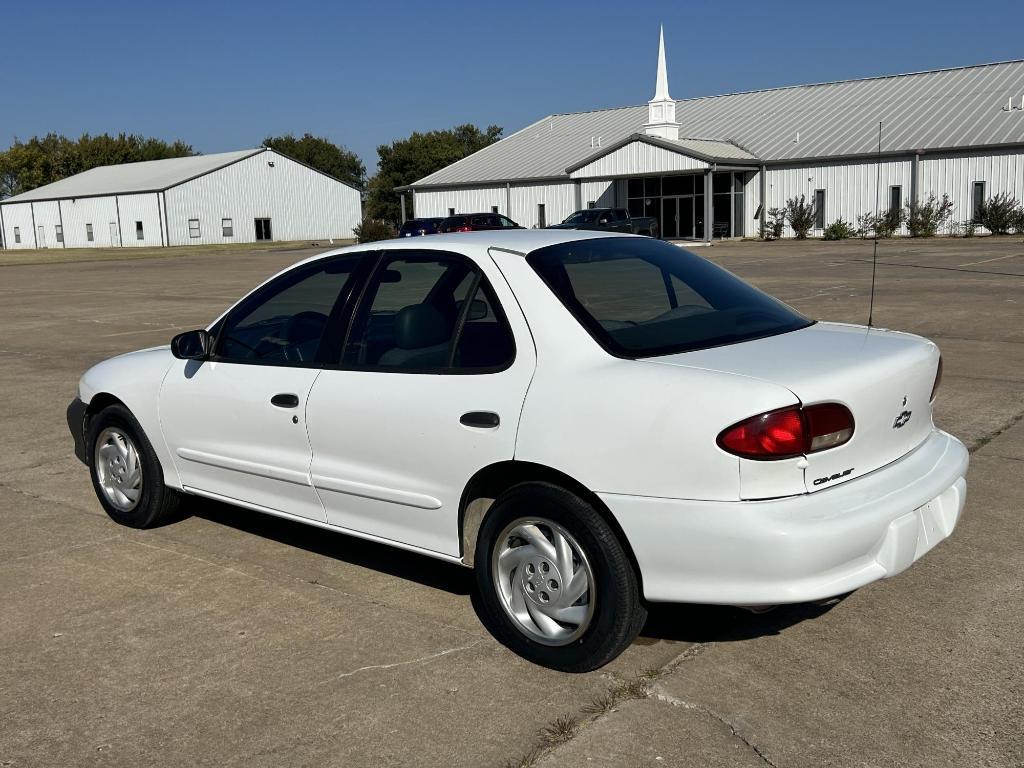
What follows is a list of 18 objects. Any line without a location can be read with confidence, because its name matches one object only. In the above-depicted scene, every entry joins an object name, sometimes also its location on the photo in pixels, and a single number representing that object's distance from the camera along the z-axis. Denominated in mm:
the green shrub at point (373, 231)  58844
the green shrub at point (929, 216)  44688
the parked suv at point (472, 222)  41062
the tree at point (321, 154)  119500
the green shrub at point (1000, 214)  43094
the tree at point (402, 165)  92062
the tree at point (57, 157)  105500
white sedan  3545
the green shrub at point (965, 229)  43731
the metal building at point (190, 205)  73500
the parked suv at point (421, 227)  43231
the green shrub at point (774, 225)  49062
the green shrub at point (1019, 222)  42688
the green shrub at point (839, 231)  46000
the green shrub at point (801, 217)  48469
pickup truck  41344
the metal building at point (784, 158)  44906
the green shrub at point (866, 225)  46406
